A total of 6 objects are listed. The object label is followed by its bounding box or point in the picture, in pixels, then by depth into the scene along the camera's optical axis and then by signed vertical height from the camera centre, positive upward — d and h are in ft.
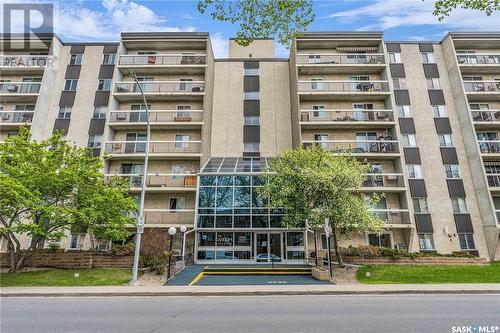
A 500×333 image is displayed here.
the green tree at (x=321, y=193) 57.82 +10.45
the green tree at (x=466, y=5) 32.01 +26.94
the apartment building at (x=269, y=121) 78.23 +38.61
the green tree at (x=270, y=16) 33.49 +26.97
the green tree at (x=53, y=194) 52.65 +9.79
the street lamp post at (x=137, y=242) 48.49 +0.40
